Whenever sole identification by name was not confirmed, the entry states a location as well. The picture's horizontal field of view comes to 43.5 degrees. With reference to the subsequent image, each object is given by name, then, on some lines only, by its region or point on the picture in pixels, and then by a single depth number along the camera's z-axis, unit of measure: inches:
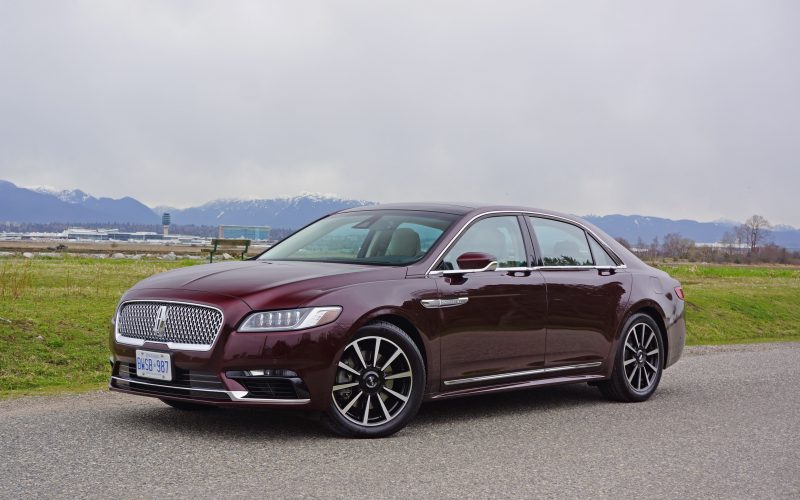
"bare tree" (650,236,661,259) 4508.9
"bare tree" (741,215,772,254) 7268.7
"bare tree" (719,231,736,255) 7063.0
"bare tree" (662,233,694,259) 4662.6
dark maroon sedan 257.9
